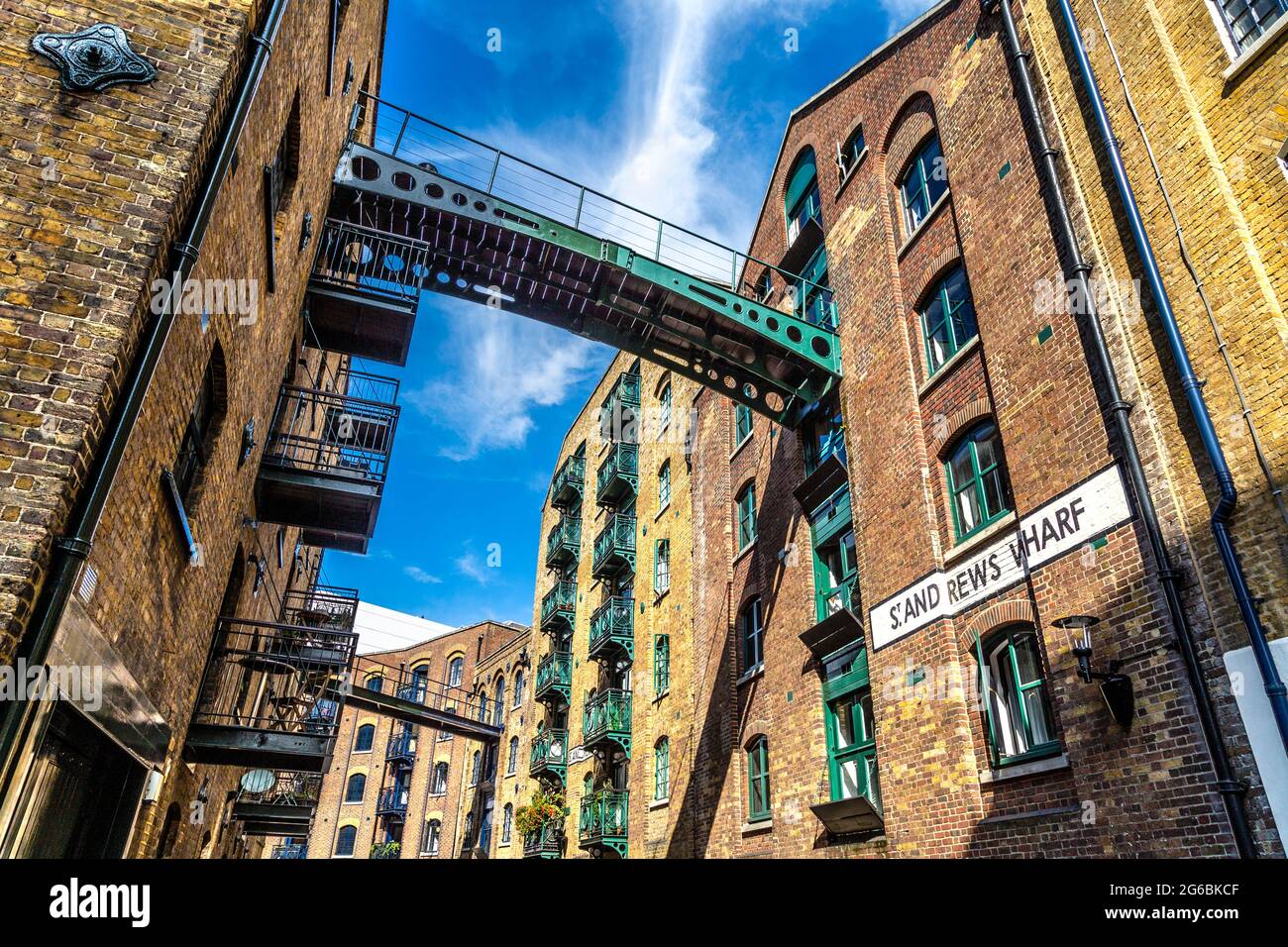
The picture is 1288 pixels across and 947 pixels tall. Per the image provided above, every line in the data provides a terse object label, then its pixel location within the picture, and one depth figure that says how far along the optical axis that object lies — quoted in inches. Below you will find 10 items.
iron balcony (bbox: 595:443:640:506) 1045.8
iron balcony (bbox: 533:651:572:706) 1138.0
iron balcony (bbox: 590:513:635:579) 1003.3
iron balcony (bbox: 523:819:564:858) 1000.2
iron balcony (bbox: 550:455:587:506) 1258.6
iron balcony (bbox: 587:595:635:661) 948.0
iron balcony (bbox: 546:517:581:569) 1225.4
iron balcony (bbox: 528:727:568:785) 1062.4
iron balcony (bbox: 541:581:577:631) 1189.7
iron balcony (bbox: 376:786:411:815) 1752.0
